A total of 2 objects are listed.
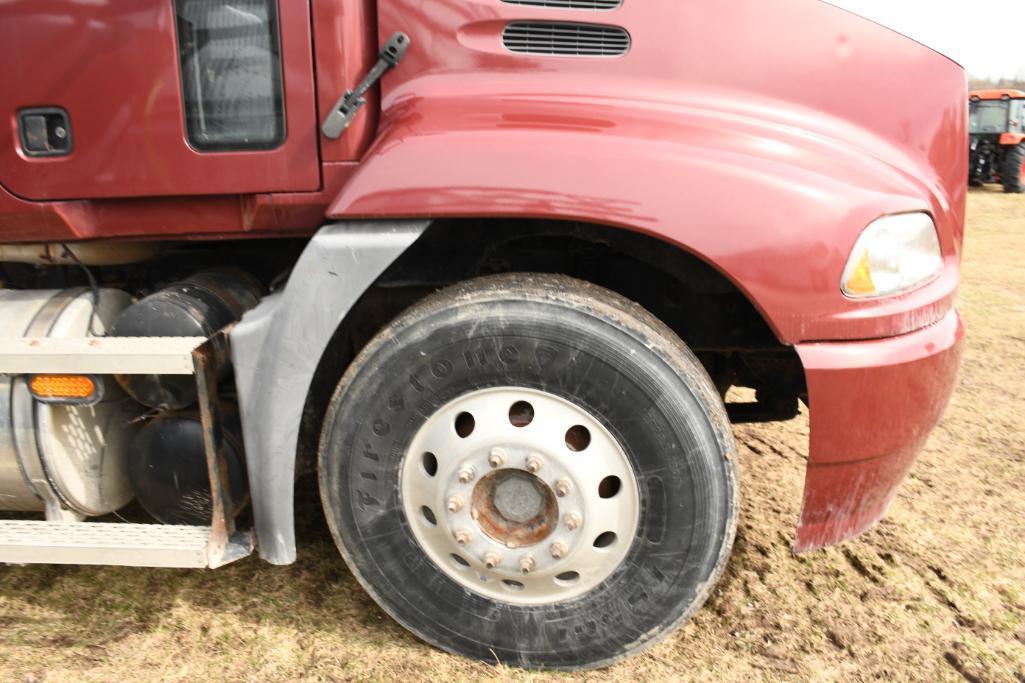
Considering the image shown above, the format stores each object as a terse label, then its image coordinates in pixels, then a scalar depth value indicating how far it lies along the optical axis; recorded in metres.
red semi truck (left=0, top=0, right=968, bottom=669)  1.82
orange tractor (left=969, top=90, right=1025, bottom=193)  16.28
